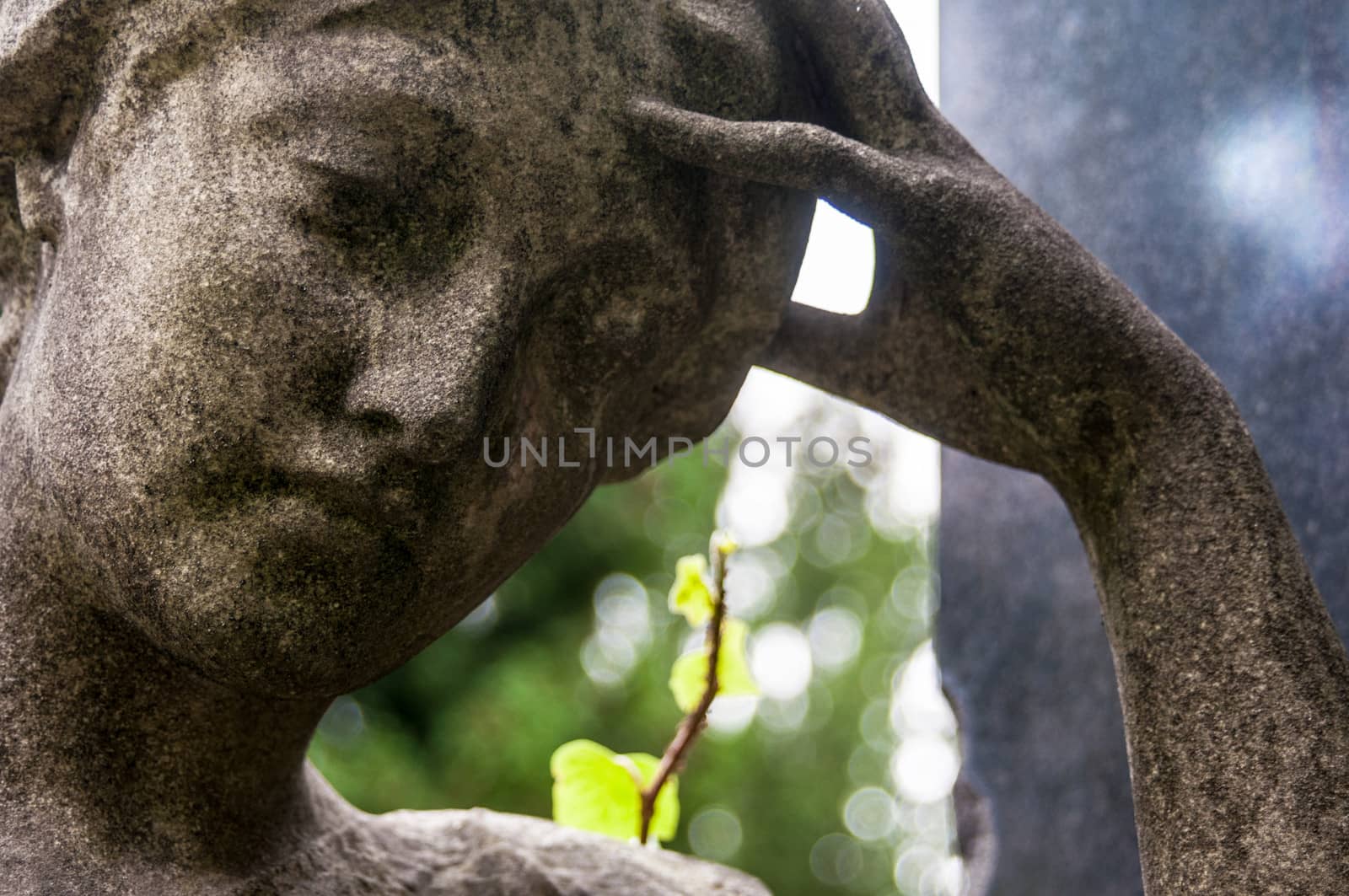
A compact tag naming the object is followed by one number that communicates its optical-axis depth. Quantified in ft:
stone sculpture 3.14
